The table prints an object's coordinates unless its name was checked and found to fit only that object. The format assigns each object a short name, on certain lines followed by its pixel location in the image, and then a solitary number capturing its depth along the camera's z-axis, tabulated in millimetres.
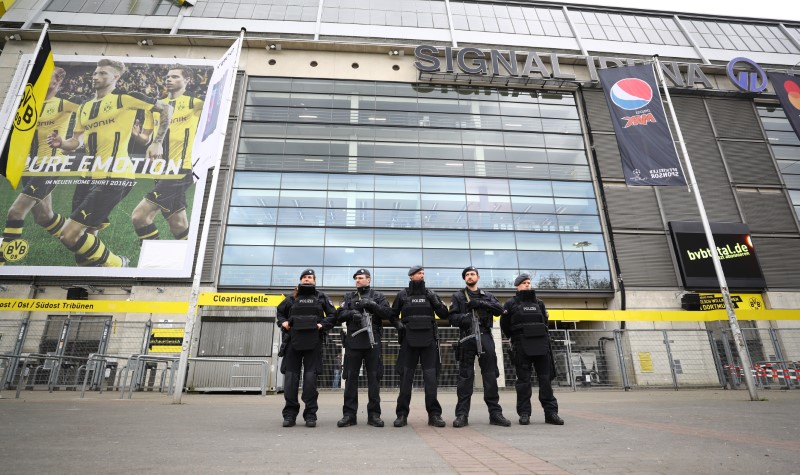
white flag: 9227
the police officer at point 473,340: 4965
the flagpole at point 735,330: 8266
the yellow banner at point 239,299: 14602
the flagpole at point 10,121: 10492
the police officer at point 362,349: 4879
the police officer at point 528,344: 5035
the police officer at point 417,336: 4898
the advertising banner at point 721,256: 17250
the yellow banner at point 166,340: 14172
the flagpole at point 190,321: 7824
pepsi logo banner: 10539
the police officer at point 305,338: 4898
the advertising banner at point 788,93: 13531
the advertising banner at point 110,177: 16203
